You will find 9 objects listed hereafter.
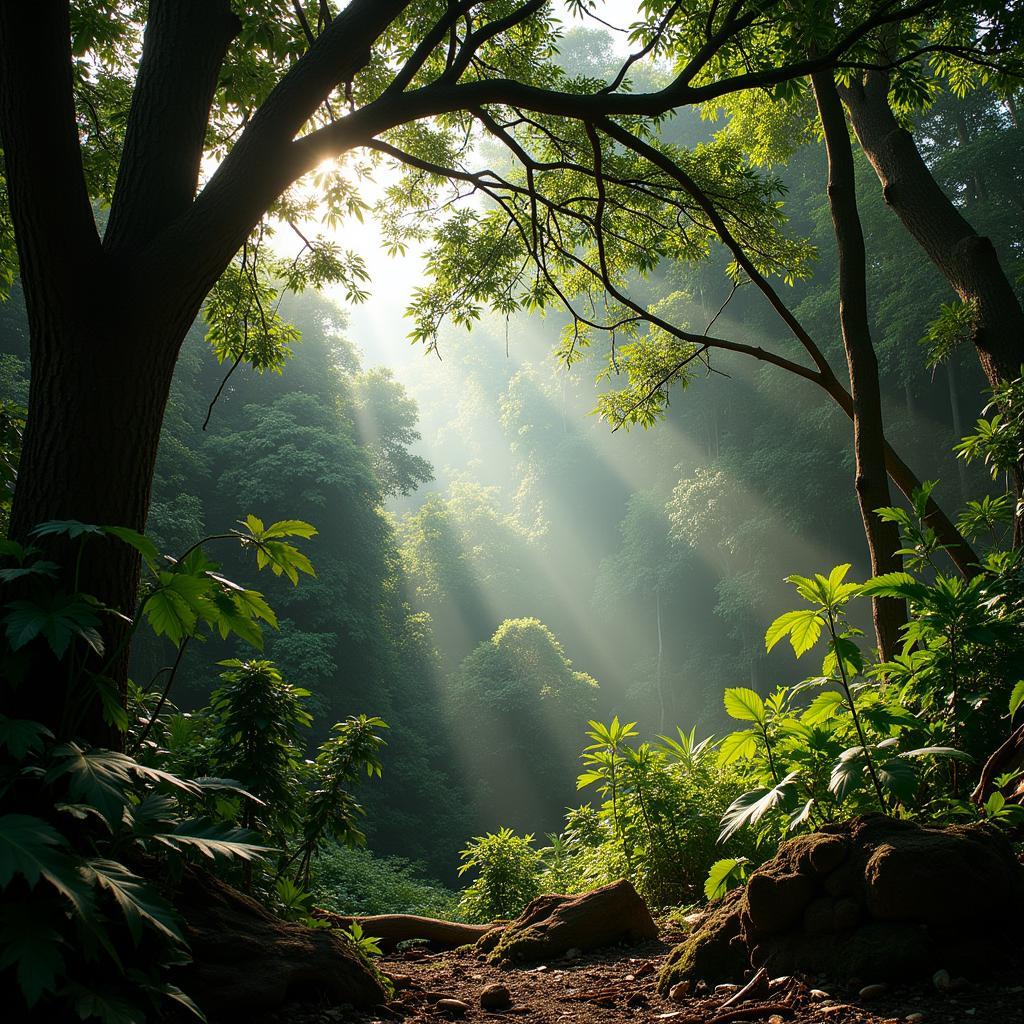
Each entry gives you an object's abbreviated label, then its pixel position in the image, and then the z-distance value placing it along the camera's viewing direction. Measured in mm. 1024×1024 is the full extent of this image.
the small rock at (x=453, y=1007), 2711
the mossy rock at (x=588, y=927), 3504
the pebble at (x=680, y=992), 2421
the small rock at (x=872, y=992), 1939
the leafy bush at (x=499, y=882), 5918
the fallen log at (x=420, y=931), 4473
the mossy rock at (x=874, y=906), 1992
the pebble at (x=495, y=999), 2748
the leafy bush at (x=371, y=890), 10305
